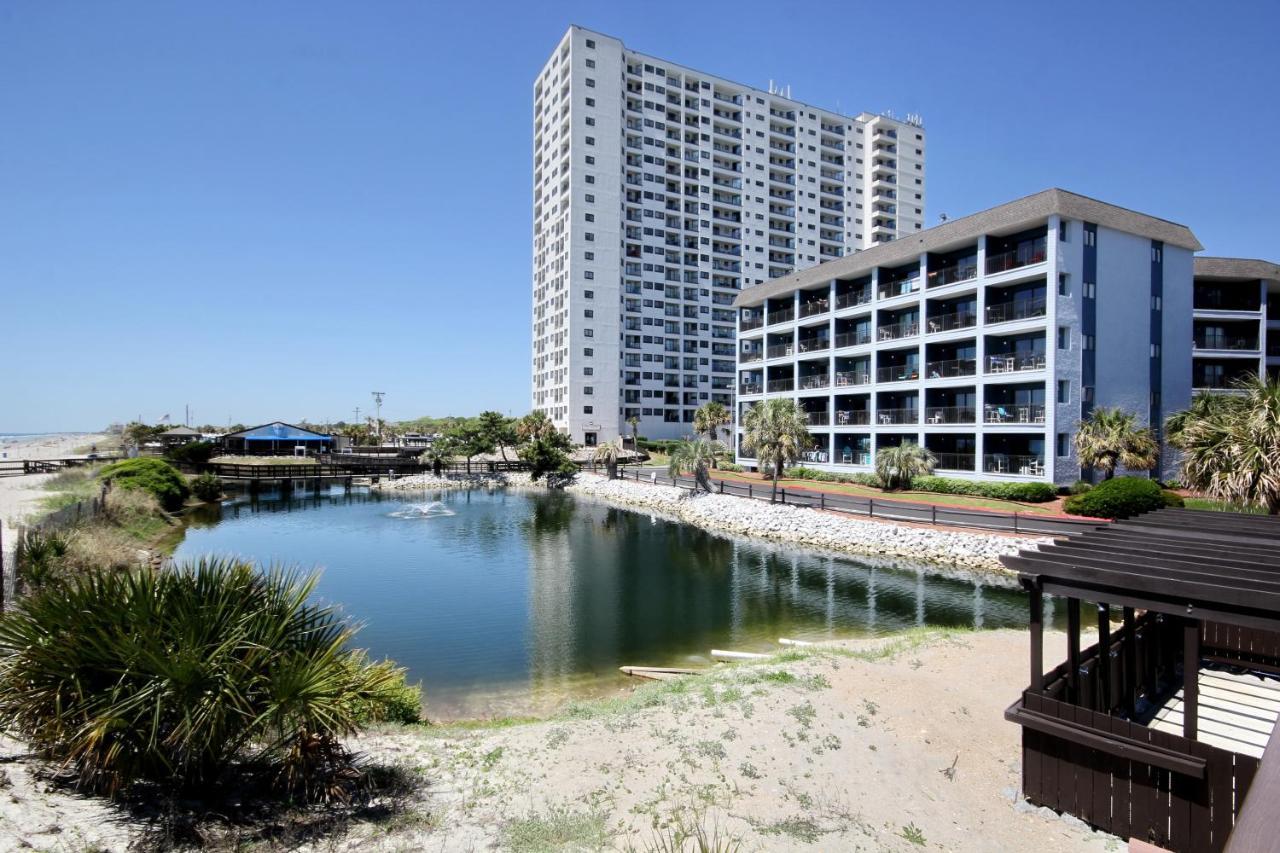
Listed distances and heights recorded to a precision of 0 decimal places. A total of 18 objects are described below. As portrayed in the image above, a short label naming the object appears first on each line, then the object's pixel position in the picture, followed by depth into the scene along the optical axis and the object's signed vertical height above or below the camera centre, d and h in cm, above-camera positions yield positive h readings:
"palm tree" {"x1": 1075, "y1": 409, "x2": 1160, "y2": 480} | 3262 -74
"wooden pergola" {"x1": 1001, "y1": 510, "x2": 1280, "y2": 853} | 770 -391
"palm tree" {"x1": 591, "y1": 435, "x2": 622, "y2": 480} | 6123 -268
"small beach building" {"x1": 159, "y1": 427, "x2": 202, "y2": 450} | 8000 -102
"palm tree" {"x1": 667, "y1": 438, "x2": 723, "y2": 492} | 4634 -215
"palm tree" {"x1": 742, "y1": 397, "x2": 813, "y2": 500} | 4031 -32
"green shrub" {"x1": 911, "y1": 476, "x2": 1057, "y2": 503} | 3344 -330
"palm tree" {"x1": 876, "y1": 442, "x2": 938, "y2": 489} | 4000 -221
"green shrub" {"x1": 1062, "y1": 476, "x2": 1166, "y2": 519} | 2852 -311
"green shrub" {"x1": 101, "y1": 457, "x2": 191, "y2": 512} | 3956 -318
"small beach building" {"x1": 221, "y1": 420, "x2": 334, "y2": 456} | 7438 -139
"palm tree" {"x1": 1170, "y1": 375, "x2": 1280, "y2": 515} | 1795 -65
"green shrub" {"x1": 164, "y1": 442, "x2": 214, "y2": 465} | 6328 -255
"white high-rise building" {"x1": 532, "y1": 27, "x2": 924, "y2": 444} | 8219 +3108
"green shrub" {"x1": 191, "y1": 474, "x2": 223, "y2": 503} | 5046 -466
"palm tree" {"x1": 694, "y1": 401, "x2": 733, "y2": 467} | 6500 +119
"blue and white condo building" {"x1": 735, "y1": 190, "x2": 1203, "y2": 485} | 3603 +586
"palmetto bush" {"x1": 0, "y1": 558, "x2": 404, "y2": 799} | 672 -271
